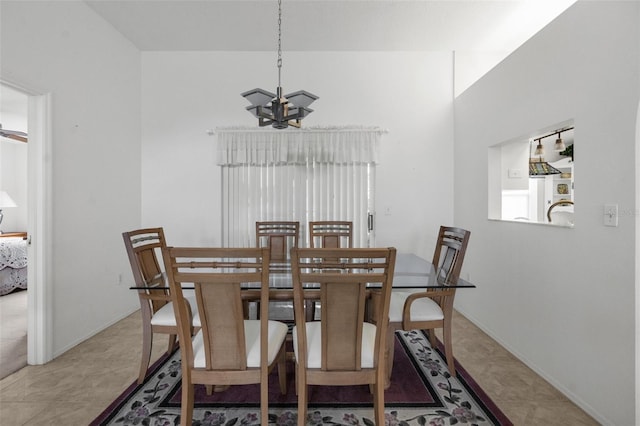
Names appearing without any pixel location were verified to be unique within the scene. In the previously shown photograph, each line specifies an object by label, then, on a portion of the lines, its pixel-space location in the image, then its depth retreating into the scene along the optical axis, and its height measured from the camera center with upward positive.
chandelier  1.92 +0.71
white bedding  3.75 -0.71
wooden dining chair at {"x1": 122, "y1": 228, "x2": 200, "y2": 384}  1.83 -0.56
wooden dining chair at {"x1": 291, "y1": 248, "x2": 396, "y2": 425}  1.24 -0.53
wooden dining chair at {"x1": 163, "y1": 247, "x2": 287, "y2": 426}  1.25 -0.54
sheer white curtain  3.47 +0.39
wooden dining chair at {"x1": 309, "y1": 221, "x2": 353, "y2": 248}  2.88 -0.23
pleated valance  3.46 +0.76
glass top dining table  1.66 -0.41
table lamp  4.79 +0.15
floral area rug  1.63 -1.15
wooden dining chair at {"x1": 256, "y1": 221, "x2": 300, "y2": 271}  2.92 -0.26
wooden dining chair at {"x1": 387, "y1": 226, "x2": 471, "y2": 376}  1.85 -0.64
